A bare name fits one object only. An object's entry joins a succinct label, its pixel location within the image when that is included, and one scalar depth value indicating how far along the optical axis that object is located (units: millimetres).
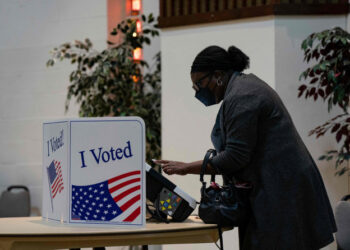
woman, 4891
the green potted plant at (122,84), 9922
